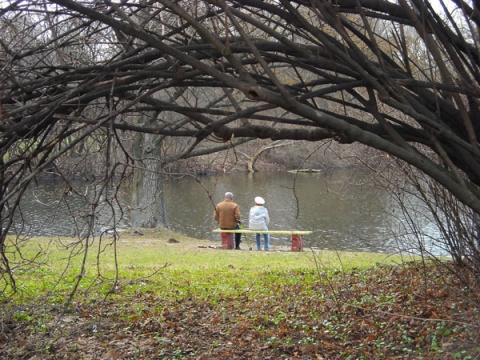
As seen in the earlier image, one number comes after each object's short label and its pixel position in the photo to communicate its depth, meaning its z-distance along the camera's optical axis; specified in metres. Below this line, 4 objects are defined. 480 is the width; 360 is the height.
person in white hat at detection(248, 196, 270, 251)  17.34
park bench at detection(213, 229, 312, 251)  16.77
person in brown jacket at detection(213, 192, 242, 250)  17.33
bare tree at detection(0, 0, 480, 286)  4.16
